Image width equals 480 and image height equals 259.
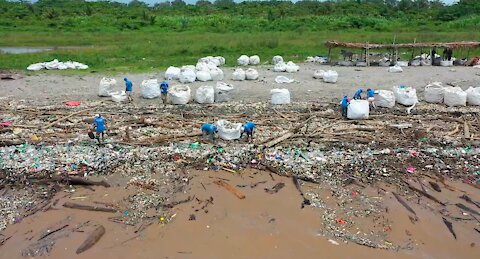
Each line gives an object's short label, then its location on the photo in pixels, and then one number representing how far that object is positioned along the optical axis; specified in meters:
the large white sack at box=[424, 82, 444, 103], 16.48
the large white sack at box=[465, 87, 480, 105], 15.98
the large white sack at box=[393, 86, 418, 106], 15.76
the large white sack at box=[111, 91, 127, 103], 16.62
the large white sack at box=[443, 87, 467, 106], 15.86
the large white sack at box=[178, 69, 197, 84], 19.89
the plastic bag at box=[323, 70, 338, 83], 20.12
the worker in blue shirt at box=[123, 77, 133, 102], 15.97
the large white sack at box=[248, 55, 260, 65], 25.94
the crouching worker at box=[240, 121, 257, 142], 11.73
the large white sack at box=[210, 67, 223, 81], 20.66
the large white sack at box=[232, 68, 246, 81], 20.33
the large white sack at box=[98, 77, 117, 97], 17.47
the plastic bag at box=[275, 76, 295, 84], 20.05
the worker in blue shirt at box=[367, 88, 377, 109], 15.13
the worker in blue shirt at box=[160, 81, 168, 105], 15.55
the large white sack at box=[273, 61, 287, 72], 23.17
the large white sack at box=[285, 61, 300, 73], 23.17
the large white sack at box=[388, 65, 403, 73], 23.11
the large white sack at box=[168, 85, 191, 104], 15.98
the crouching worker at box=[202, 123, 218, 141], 11.80
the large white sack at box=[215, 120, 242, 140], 12.02
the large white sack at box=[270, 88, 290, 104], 16.08
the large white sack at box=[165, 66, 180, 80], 20.70
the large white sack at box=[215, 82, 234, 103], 16.56
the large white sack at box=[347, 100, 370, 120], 13.97
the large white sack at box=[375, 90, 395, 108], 15.50
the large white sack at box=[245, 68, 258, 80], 20.58
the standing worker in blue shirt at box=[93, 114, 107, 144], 11.40
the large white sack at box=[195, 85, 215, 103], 16.14
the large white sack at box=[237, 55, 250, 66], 25.69
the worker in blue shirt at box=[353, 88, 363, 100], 15.11
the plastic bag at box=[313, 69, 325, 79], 21.24
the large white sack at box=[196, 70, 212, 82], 20.22
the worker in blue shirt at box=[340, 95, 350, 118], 14.20
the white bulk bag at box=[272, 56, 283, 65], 25.14
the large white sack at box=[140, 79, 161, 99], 16.94
